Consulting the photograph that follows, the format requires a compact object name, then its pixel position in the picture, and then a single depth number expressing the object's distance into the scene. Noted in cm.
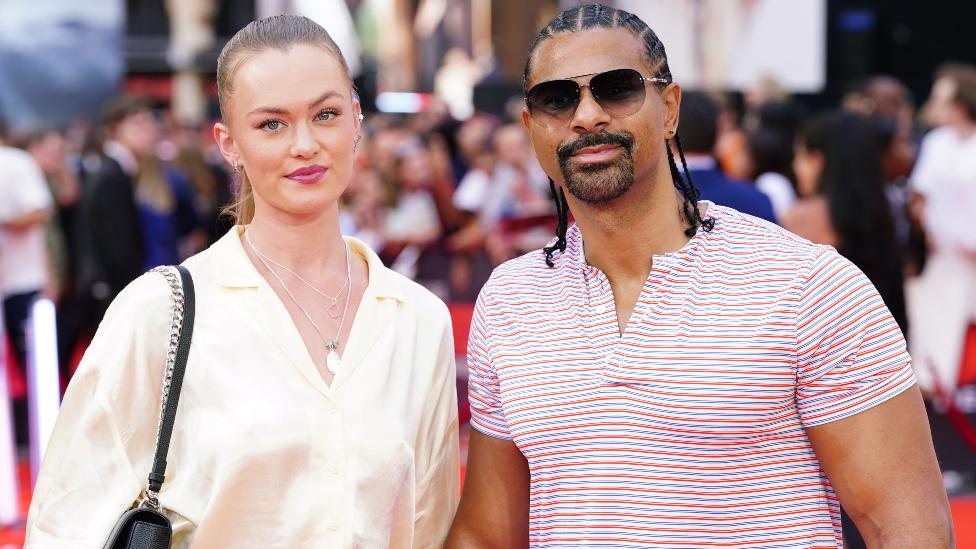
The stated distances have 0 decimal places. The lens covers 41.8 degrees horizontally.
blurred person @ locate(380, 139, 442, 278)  951
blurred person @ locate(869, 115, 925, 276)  585
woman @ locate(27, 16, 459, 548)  256
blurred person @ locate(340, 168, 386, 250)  990
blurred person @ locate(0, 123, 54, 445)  834
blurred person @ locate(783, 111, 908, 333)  557
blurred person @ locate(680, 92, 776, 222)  519
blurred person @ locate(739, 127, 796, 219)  703
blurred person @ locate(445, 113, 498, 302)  857
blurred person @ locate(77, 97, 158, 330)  919
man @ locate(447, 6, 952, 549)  240
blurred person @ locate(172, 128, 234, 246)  1196
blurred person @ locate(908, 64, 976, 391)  878
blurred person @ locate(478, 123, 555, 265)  991
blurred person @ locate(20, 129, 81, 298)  990
